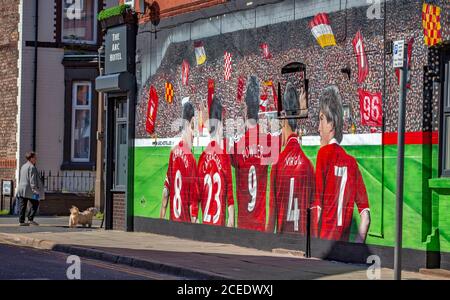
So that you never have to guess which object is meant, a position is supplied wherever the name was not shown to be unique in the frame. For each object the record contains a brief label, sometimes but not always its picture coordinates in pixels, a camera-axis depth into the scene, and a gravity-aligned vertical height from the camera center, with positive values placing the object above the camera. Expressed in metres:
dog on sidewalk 25.08 -1.34
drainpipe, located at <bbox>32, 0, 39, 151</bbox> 32.81 +3.03
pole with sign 12.12 +0.27
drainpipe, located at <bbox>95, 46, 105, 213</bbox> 30.06 -0.42
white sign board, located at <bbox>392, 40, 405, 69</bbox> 12.45 +1.29
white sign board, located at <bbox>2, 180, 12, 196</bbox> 33.12 -0.91
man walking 24.88 -0.65
